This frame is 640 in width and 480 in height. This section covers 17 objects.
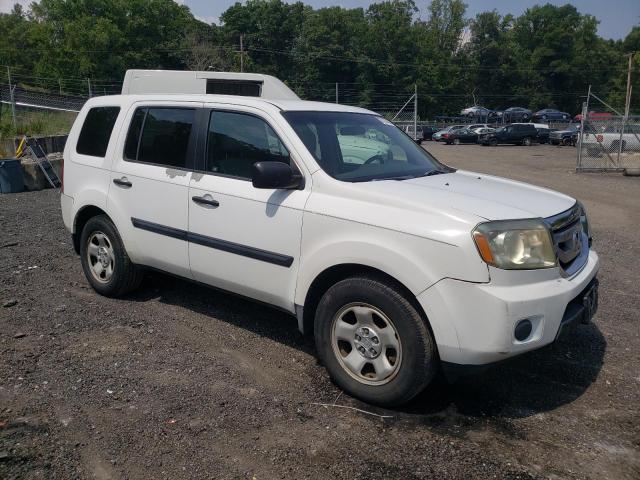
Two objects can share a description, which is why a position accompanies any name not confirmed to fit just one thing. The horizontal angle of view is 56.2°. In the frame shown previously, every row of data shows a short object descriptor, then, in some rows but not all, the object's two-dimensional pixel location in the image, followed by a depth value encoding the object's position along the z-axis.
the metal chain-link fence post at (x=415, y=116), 22.14
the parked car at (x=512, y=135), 41.06
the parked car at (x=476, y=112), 59.78
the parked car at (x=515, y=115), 59.16
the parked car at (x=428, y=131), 47.01
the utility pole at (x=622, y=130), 18.41
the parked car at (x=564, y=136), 41.44
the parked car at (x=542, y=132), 43.25
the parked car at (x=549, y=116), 61.47
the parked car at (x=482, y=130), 41.67
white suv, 3.33
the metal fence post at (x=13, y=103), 20.42
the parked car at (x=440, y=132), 44.34
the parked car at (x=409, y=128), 25.73
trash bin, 13.40
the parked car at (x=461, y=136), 43.06
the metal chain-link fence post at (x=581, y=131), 17.80
